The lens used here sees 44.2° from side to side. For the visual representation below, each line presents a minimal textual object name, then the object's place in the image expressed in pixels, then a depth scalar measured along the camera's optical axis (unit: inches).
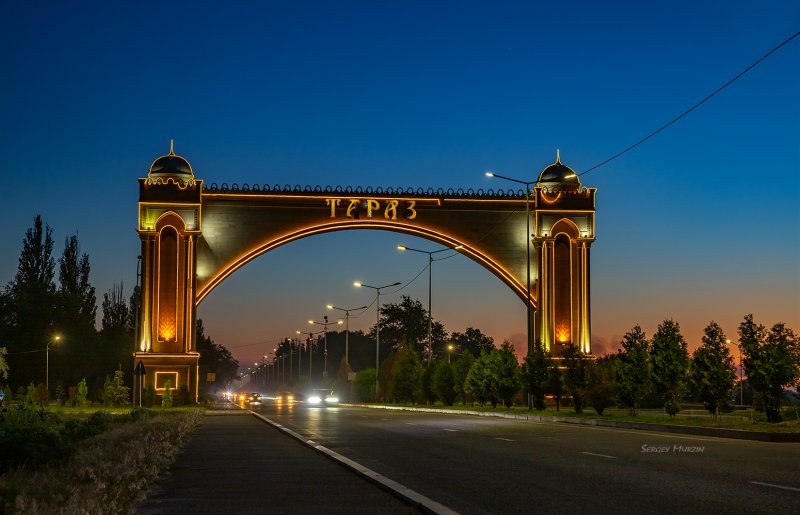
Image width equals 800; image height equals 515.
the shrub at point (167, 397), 2054.6
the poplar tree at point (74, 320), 3144.7
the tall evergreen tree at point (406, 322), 5068.9
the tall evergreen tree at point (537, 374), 1665.8
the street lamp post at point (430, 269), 2459.4
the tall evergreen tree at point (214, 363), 4623.5
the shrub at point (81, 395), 2225.6
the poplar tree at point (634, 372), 1353.3
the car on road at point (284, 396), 4983.3
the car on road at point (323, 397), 3400.6
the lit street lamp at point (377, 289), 2967.5
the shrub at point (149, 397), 2020.7
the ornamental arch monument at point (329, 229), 2150.6
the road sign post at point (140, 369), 1797.5
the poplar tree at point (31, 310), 3009.4
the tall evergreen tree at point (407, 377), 2554.1
